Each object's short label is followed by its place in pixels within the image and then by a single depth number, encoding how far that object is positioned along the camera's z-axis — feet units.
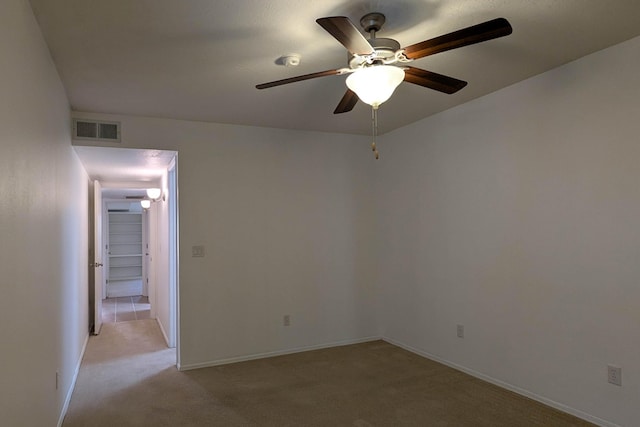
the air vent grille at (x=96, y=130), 12.14
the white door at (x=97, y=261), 18.02
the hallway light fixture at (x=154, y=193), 20.30
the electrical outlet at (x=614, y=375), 8.57
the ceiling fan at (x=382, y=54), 5.59
